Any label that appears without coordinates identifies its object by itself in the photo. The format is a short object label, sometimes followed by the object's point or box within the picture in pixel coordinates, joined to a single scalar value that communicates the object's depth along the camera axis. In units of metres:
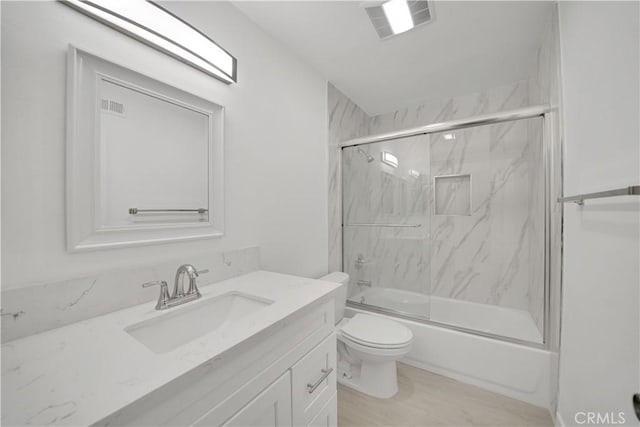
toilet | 1.54
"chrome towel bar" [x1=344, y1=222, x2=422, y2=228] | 2.36
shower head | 2.38
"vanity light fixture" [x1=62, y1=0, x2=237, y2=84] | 0.88
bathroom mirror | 0.84
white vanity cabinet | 0.54
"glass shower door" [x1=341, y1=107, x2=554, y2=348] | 2.15
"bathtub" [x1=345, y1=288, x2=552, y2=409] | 1.53
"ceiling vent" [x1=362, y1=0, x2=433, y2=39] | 1.38
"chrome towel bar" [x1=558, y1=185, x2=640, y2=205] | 0.56
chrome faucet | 0.94
